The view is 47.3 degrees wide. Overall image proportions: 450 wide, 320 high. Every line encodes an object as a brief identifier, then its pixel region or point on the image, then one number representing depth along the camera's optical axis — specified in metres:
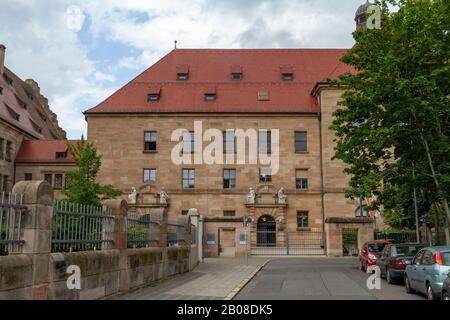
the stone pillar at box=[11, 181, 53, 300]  8.71
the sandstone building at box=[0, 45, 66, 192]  49.46
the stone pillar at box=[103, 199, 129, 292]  12.86
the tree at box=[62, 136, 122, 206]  24.56
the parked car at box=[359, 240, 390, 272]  21.02
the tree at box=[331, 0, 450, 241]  19.36
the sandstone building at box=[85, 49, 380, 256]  42.53
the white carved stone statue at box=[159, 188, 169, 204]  42.25
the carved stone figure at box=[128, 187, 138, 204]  42.59
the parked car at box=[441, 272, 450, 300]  9.75
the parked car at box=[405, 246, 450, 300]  11.60
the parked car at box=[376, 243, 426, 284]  16.42
